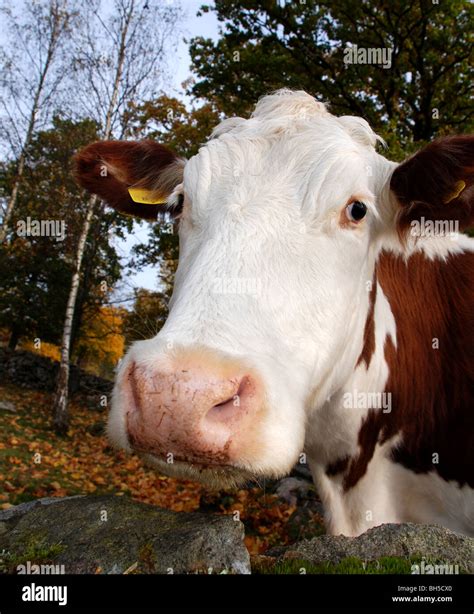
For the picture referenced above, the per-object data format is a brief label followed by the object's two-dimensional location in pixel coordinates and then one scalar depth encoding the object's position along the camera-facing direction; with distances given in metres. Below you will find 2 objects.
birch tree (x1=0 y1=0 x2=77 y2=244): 14.60
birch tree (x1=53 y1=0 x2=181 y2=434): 12.70
